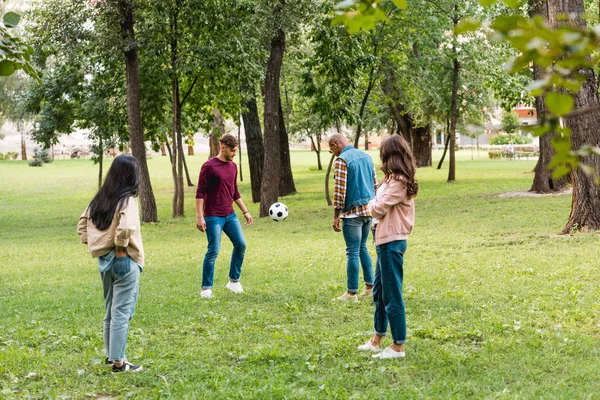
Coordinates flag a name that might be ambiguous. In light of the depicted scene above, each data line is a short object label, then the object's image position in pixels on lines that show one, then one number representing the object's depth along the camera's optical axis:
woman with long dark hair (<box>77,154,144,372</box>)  5.94
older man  8.66
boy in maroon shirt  9.21
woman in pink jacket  6.18
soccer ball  13.47
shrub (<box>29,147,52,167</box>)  57.87
